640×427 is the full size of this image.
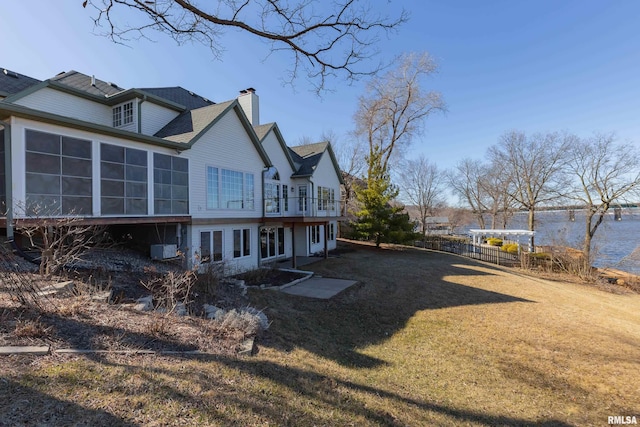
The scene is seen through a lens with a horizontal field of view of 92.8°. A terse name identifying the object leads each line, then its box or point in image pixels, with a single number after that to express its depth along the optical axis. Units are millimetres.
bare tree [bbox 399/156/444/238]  44406
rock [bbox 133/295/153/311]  5898
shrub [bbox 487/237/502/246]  31202
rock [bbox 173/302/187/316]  5932
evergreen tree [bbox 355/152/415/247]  22469
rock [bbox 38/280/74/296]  5712
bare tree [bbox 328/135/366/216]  33844
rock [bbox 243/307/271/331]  6390
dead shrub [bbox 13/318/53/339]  3986
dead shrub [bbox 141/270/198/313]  5960
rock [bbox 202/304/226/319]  6017
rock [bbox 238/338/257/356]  4820
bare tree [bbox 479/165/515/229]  35594
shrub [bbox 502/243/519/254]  25016
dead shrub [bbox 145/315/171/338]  4750
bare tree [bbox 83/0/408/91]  5602
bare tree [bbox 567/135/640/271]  25516
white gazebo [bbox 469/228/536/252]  25109
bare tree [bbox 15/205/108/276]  6654
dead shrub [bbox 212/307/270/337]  5426
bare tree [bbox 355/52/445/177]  29766
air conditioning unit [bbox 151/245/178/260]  10508
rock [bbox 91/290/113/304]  5805
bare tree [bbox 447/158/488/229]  42238
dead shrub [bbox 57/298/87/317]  4949
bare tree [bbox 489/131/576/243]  30547
